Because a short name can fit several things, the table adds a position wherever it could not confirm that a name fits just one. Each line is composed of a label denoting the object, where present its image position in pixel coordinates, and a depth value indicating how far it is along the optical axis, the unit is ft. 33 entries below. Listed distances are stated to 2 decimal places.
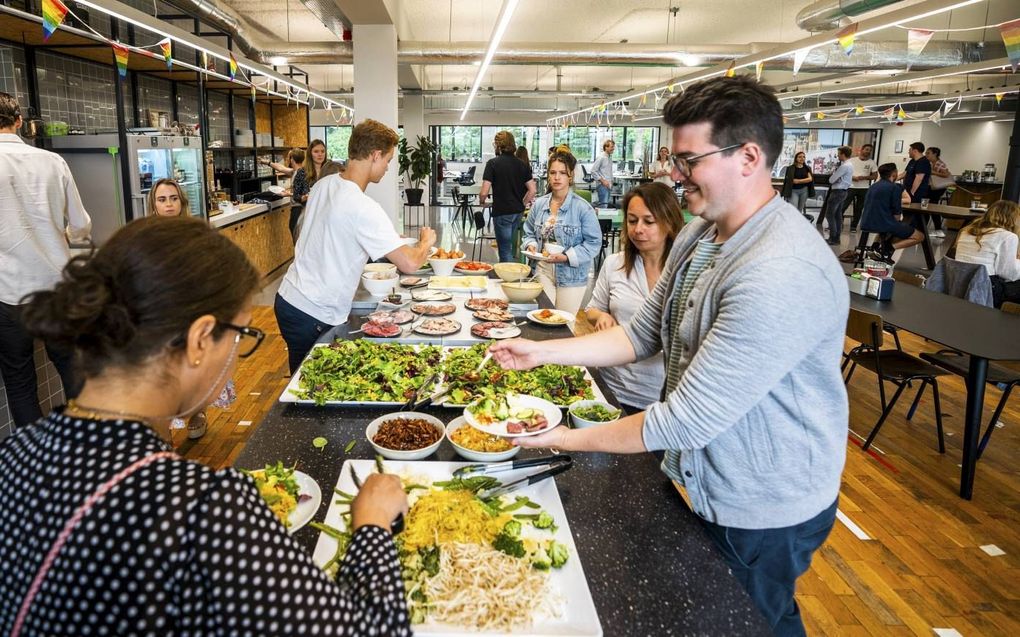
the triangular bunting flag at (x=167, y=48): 18.46
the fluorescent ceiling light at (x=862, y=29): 14.26
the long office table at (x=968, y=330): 11.19
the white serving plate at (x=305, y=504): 4.54
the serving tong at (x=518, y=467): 5.02
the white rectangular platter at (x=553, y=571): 3.66
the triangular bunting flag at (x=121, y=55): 16.87
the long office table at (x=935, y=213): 36.09
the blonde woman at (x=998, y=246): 18.03
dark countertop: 3.95
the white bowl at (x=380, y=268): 13.09
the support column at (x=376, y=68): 24.81
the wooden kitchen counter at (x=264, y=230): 24.91
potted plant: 37.28
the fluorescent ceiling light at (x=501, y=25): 15.20
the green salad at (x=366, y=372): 6.88
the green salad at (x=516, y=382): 6.95
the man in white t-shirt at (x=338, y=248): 10.09
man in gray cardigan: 4.37
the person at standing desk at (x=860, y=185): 53.67
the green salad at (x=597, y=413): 6.34
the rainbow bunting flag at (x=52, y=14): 11.64
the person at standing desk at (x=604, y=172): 43.93
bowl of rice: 5.49
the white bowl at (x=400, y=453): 5.52
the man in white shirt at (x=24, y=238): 10.78
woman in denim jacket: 14.83
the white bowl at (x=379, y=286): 11.46
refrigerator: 18.28
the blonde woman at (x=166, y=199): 13.89
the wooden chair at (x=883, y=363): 12.91
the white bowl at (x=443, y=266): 13.73
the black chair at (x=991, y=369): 12.92
